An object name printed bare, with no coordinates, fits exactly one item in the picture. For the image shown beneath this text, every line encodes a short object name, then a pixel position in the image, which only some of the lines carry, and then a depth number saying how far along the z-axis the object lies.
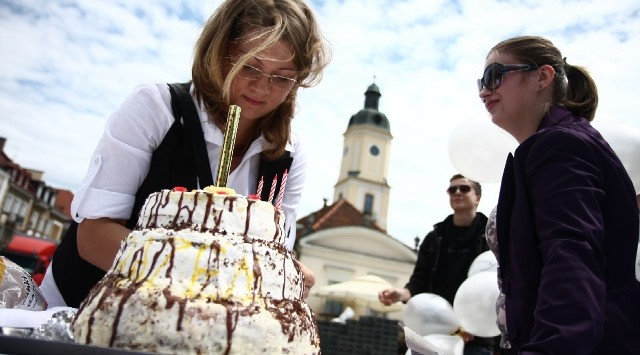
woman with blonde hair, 1.46
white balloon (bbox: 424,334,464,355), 3.56
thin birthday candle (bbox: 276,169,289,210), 1.36
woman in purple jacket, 1.14
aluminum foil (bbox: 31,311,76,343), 0.87
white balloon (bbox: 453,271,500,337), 3.18
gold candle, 1.27
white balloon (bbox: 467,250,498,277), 3.51
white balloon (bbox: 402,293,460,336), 3.71
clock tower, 45.91
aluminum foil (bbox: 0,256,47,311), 1.35
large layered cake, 0.91
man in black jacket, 4.00
